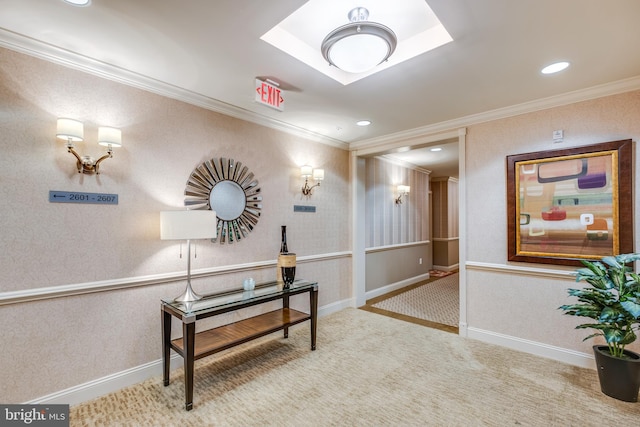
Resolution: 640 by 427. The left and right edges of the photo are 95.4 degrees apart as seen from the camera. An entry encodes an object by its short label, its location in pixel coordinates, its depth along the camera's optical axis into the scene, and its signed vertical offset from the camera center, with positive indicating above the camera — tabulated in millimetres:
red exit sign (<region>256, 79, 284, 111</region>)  2396 +1072
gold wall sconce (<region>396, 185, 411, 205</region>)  5594 +593
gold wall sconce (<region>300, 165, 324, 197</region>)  3621 +590
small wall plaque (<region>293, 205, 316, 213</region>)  3701 +169
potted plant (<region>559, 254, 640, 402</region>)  2084 -684
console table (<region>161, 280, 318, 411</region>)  2107 -973
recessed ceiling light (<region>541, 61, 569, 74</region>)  2203 +1196
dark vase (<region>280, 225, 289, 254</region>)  3346 -254
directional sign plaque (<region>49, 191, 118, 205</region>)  2057 +172
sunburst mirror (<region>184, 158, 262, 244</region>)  2785 +264
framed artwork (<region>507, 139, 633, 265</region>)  2488 +174
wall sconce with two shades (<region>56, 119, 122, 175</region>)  1955 +582
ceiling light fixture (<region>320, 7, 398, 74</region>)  1732 +1106
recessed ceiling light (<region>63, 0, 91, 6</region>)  1562 +1179
